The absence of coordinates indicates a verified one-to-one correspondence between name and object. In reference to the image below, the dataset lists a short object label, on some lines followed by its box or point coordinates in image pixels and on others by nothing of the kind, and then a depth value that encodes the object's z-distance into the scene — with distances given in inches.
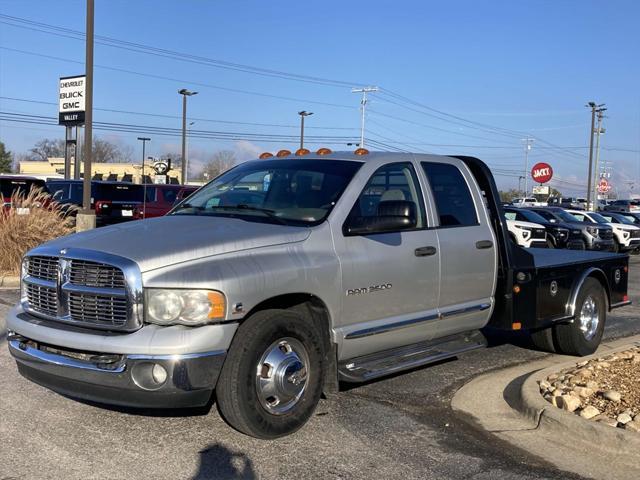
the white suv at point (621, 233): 939.3
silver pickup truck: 158.9
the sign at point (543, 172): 1073.6
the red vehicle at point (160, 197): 837.2
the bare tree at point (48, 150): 4306.1
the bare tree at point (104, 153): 4221.2
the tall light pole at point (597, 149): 2046.9
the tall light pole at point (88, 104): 666.2
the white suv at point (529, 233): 768.9
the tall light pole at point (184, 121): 1668.3
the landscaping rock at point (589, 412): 196.5
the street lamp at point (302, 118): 2031.1
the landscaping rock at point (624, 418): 192.7
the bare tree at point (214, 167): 4059.5
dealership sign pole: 789.9
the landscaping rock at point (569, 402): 203.6
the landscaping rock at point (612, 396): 211.0
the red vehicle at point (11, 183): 660.7
